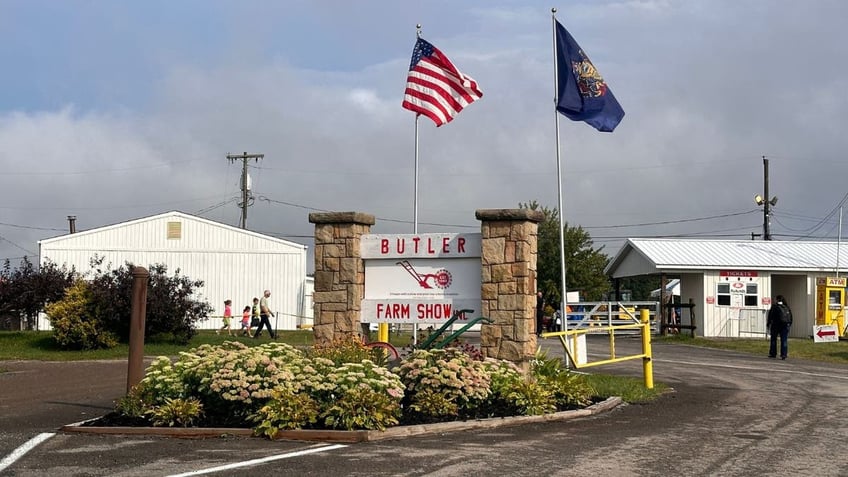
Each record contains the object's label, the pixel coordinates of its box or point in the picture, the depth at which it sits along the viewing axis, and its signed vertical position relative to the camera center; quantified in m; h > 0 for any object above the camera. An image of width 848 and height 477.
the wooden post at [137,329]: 12.22 -0.23
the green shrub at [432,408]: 11.09 -1.07
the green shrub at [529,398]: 11.80 -1.02
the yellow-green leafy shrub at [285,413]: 10.23 -1.06
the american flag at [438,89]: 17.30 +3.91
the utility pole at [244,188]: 59.72 +7.40
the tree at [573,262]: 50.84 +2.67
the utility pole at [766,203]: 55.54 +6.38
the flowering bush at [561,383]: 12.75 -0.91
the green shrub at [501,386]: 11.80 -0.89
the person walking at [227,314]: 34.53 -0.10
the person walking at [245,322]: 32.89 -0.37
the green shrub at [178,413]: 10.59 -1.10
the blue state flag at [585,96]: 18.92 +4.17
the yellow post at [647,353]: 15.91 -0.62
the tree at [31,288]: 26.39 +0.57
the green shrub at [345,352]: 12.26 -0.50
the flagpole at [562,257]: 18.38 +1.06
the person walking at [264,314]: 30.52 -0.08
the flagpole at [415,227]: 15.35 +1.40
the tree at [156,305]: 24.55 +0.14
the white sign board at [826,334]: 31.33 -0.56
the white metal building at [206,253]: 43.31 +2.49
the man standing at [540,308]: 29.38 +0.17
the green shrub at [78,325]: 24.31 -0.38
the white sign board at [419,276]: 14.22 +0.53
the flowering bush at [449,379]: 11.42 -0.77
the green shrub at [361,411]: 10.23 -1.03
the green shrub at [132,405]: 11.05 -1.07
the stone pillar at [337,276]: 14.58 +0.53
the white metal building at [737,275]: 36.84 +1.54
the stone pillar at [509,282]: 13.60 +0.43
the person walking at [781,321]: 24.47 -0.13
